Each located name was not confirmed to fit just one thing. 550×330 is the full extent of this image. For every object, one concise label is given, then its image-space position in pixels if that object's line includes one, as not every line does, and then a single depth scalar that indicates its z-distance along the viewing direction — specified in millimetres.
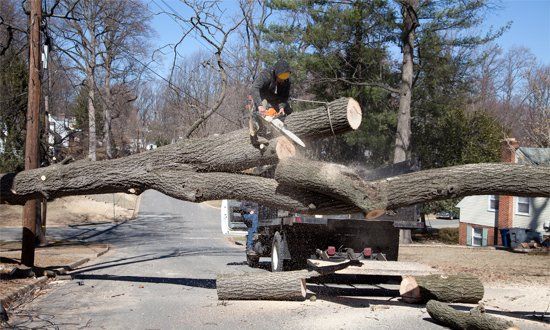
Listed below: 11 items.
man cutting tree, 9398
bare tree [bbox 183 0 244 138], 16719
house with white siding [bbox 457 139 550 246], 25828
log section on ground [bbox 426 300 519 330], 6992
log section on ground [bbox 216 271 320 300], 9547
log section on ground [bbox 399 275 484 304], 9570
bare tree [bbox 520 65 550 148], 27891
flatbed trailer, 10938
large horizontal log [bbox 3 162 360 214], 9000
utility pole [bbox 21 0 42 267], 12352
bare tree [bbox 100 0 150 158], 20672
